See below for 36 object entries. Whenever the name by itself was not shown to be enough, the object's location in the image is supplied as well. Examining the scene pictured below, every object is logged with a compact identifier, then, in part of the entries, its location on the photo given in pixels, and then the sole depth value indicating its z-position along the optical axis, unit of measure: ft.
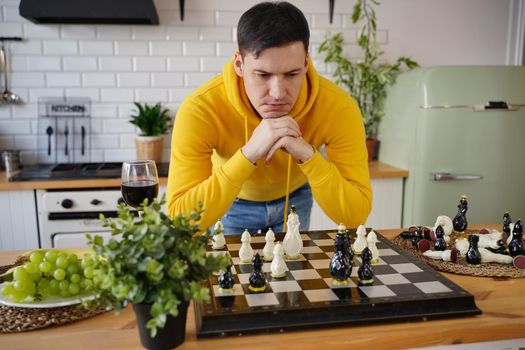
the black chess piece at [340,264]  3.92
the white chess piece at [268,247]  4.49
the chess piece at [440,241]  4.94
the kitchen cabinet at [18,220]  9.05
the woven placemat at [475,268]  4.43
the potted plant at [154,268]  2.91
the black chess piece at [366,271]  3.93
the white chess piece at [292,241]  4.54
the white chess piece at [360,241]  4.74
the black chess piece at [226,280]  3.72
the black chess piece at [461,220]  5.51
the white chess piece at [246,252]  4.44
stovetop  9.26
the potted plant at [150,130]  10.53
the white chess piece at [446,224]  5.42
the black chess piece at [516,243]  4.78
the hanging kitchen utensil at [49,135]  10.78
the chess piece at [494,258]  4.70
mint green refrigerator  9.55
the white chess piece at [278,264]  4.05
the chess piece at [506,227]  5.30
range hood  9.28
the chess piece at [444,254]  4.67
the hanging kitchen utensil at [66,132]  11.00
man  4.92
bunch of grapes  3.71
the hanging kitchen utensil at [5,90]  10.41
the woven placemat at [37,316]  3.45
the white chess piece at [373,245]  4.53
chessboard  3.39
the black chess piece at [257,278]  3.77
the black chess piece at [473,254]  4.58
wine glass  4.27
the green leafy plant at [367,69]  10.84
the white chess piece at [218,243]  4.83
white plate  3.69
